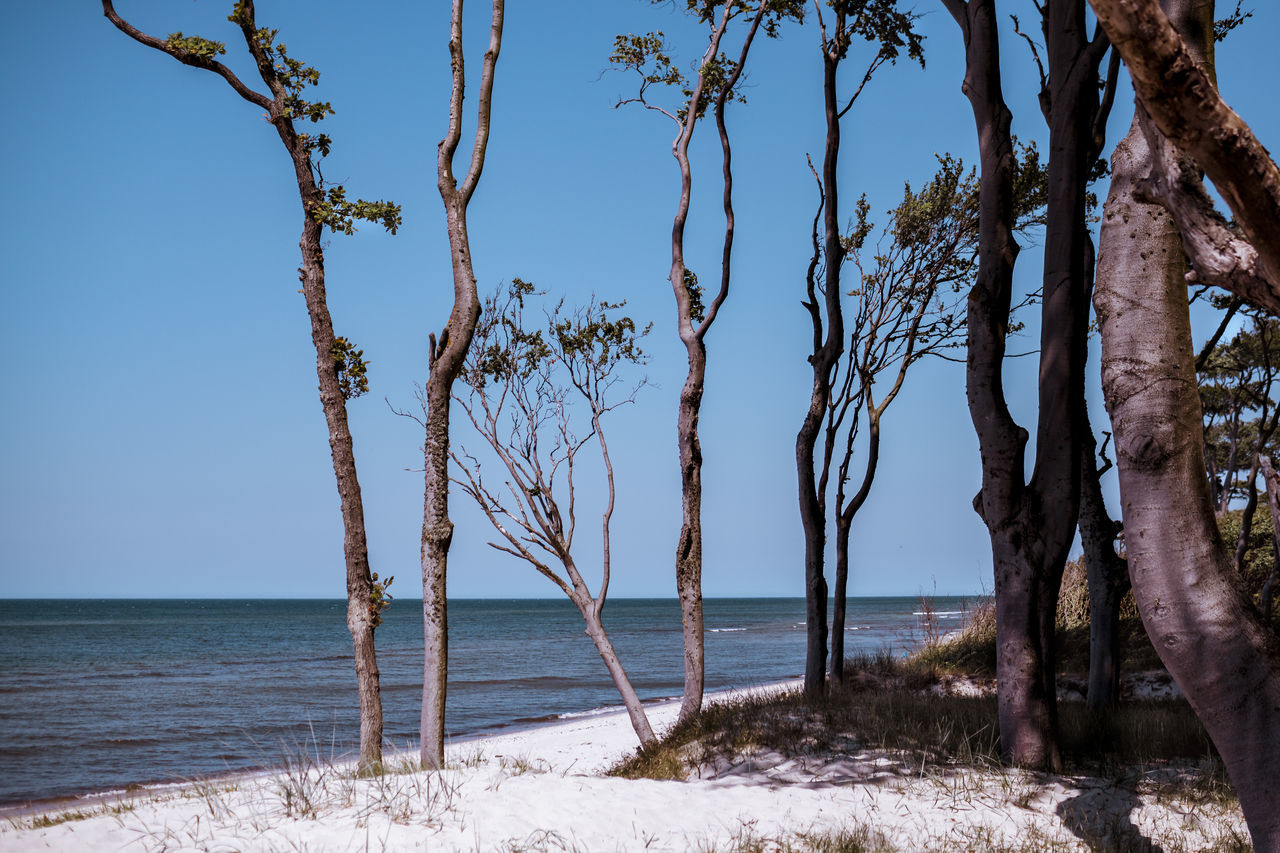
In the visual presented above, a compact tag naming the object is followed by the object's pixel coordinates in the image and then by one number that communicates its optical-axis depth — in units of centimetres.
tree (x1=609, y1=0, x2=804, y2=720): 1151
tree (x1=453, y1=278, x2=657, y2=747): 1267
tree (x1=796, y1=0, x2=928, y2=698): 1226
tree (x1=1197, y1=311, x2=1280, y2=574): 1418
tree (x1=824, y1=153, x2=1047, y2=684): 1412
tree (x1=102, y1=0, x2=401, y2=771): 809
